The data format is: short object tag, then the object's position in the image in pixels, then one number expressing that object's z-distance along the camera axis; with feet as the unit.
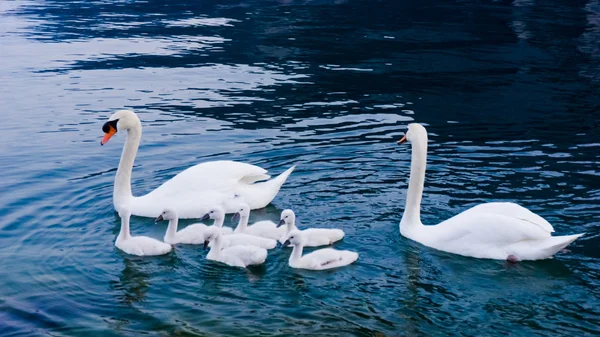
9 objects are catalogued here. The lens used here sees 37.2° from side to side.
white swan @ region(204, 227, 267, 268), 34.14
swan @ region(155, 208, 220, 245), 37.17
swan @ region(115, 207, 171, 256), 35.96
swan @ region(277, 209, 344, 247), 35.99
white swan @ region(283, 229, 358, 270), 33.83
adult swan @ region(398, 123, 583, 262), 33.78
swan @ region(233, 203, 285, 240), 37.83
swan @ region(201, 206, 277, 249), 35.73
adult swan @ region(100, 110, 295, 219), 40.96
